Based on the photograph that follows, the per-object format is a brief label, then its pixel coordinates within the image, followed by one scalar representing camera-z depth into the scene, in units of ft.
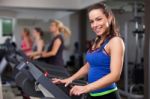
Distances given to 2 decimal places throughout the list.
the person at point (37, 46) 15.24
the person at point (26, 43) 18.99
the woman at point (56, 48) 12.16
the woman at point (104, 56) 4.65
